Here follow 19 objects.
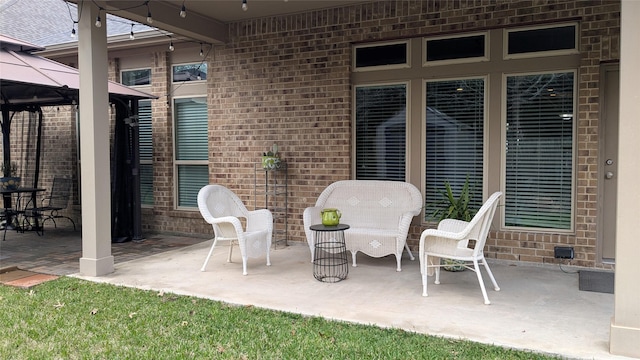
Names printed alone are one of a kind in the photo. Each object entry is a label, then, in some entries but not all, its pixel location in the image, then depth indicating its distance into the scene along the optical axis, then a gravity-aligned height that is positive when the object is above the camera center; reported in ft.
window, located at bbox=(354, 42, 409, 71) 19.49 +4.16
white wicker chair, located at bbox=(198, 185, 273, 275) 16.55 -2.32
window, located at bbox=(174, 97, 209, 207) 24.37 +0.48
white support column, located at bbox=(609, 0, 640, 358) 9.18 -0.80
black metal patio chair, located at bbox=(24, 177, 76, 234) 25.42 -2.61
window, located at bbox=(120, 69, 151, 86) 25.44 +4.30
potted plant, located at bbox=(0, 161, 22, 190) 25.18 -1.04
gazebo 19.33 +2.71
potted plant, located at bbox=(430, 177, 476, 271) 16.70 -1.89
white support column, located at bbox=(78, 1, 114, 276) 15.70 +0.55
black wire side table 15.87 -3.74
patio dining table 24.13 -2.65
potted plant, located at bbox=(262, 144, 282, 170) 20.70 -0.12
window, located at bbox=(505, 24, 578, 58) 16.83 +4.12
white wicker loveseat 16.96 -2.10
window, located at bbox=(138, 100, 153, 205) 25.53 +0.34
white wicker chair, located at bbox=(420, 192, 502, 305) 13.38 -2.45
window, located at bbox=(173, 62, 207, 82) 23.91 +4.31
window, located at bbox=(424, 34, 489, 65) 18.12 +4.13
